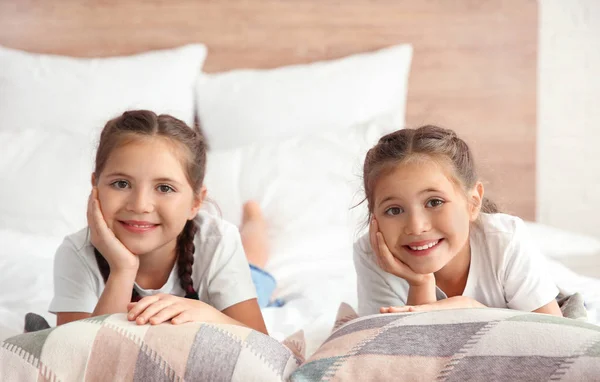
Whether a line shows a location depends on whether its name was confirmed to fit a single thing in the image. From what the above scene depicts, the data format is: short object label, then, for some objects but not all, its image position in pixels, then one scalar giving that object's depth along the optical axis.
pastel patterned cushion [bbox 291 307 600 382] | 0.93
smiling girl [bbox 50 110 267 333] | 1.40
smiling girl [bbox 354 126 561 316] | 1.32
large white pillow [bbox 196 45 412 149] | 2.54
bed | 2.18
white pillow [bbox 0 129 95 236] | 2.16
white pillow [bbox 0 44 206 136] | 2.47
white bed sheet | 1.58
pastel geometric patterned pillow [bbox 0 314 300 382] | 0.98
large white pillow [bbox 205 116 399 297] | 2.10
